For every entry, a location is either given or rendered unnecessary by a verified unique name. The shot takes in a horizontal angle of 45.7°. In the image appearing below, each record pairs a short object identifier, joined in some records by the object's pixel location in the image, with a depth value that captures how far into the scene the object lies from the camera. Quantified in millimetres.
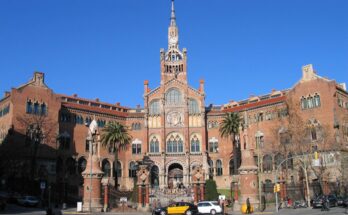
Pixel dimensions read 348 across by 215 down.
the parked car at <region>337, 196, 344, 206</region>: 48950
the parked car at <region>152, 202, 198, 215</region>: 37625
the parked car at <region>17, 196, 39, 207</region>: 50288
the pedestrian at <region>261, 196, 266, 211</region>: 47381
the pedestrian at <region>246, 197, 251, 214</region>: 42375
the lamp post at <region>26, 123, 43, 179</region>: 67312
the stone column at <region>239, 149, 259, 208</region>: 45781
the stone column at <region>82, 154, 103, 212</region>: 45500
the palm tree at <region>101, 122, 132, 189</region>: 74212
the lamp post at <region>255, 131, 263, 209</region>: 77312
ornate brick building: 66188
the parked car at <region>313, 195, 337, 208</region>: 44888
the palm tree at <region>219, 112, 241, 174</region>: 77438
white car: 42500
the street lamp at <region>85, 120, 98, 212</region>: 46175
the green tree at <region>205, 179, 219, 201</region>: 63141
